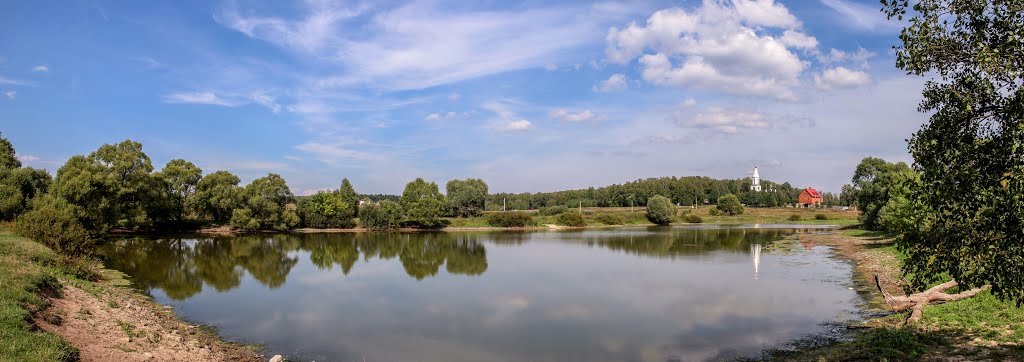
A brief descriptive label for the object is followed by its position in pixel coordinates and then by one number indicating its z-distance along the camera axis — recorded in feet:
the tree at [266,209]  234.52
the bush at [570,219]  308.19
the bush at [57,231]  91.91
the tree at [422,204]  276.00
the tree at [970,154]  20.63
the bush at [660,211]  328.29
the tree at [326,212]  265.95
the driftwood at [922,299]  50.16
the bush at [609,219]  326.03
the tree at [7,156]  155.43
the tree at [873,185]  175.32
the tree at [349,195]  282.36
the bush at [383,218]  273.95
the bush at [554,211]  343.46
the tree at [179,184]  226.38
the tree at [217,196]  232.94
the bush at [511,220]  296.30
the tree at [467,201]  325.62
